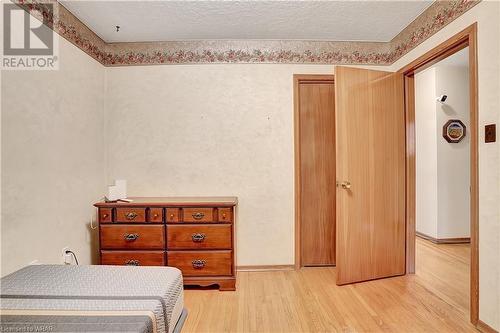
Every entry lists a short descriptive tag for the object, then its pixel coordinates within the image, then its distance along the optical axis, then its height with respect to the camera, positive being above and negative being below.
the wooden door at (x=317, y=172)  3.00 -0.07
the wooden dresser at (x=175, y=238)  2.44 -0.66
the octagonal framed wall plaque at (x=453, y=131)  3.82 +0.49
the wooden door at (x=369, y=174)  2.53 -0.09
